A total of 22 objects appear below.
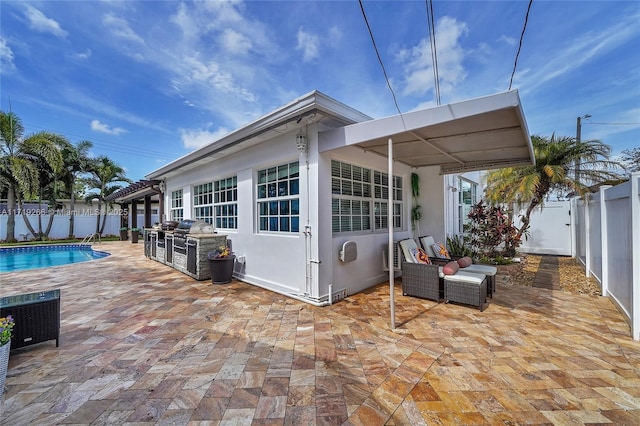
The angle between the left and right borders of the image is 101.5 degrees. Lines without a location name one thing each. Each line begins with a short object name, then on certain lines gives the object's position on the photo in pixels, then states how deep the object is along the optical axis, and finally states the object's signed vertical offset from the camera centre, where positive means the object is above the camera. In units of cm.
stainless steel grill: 707 -43
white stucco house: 382 +85
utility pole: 1370 +481
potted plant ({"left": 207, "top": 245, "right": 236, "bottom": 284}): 605 -121
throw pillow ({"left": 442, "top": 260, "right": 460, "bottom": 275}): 462 -99
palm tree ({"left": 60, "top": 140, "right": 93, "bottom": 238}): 1722 +349
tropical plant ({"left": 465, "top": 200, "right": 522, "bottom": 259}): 779 -55
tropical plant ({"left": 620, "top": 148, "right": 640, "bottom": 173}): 1195 +249
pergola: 1133 +113
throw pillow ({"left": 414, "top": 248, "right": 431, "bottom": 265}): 523 -88
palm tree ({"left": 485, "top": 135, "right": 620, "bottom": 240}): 861 +143
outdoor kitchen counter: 644 -100
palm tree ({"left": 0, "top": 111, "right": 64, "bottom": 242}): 1402 +335
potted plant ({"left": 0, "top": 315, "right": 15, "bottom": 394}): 203 -103
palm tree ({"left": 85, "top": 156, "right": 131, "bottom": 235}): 1886 +269
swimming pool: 1071 -192
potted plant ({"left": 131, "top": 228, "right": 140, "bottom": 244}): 1613 -120
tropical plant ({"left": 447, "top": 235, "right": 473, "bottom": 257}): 809 -109
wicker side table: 290 -115
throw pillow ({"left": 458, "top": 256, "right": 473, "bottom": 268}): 541 -102
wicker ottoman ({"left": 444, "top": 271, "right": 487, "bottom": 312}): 424 -126
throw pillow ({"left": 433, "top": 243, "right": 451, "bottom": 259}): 615 -91
